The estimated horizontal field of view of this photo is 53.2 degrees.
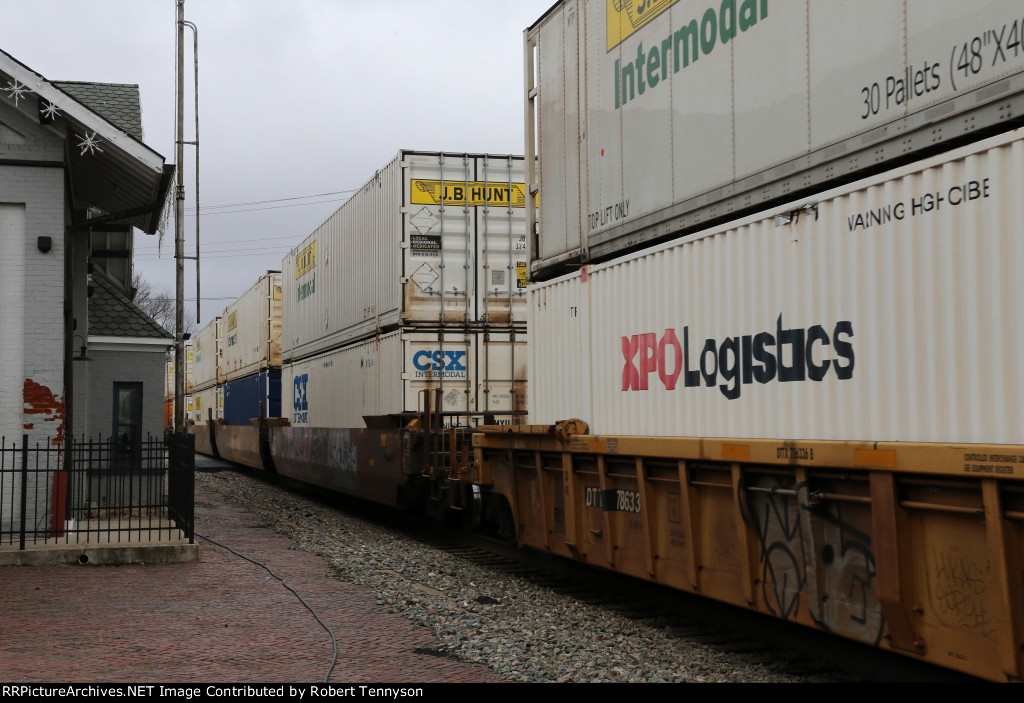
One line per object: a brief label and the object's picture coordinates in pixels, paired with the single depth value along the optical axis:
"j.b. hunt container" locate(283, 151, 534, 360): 14.84
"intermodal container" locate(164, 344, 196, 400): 50.18
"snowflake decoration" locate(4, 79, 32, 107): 11.75
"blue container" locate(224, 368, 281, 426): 26.02
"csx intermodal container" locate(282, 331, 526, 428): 14.65
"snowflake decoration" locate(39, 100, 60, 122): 12.02
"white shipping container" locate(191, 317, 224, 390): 37.28
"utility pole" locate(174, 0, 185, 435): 22.67
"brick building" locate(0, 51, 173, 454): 12.19
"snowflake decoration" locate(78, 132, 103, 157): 12.27
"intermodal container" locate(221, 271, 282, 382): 26.72
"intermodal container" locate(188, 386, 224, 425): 35.88
